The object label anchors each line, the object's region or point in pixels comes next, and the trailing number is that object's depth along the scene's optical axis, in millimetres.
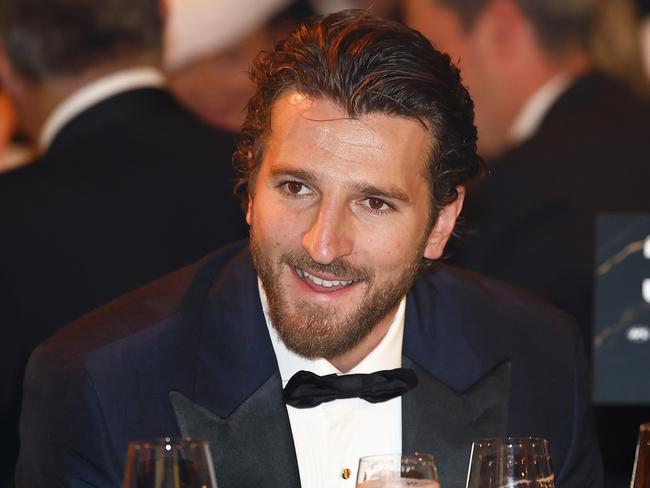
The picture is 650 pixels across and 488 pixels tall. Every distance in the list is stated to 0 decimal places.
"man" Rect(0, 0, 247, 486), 3447
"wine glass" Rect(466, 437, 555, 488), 1828
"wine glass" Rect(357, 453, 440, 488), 1768
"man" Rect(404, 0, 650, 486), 4602
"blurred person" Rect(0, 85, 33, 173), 4469
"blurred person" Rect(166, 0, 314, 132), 4402
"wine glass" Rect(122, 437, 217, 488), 1634
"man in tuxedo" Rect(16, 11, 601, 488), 2387
